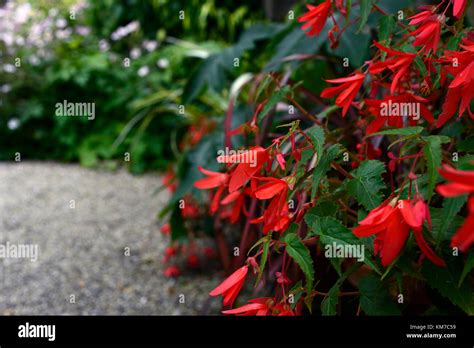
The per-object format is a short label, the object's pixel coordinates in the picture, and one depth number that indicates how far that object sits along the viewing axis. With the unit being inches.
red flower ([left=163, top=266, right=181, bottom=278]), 79.0
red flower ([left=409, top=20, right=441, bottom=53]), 29.9
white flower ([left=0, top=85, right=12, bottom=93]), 147.6
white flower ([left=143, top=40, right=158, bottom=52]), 156.7
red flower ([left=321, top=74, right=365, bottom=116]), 31.9
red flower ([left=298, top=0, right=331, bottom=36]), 34.2
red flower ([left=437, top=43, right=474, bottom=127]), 28.4
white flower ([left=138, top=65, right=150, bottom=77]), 145.7
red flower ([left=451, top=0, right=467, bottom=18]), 28.5
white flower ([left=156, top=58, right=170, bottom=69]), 146.2
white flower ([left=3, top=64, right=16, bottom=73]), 149.2
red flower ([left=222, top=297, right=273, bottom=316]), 31.0
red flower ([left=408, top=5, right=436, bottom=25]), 30.6
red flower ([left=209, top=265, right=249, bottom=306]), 30.4
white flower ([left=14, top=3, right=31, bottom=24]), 157.5
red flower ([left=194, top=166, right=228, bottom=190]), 37.1
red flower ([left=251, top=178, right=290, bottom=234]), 29.5
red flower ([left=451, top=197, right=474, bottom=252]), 20.2
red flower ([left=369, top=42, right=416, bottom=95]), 30.0
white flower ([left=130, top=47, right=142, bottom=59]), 156.1
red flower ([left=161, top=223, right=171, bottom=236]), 88.6
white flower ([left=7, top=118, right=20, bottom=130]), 143.9
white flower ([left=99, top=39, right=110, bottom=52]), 162.3
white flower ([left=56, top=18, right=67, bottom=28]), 160.9
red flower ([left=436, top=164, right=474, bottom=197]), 19.4
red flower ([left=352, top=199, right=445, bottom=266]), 25.4
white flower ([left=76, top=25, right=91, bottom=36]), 165.2
